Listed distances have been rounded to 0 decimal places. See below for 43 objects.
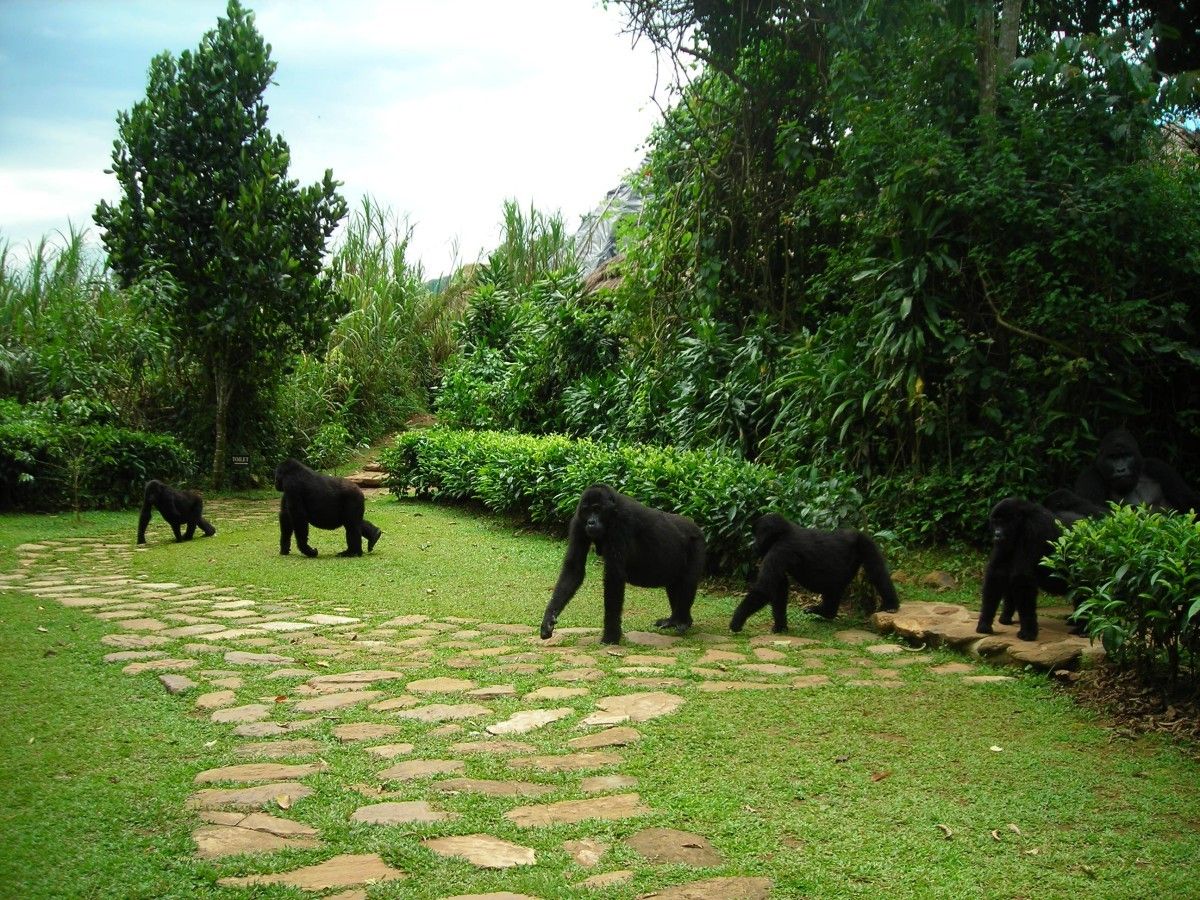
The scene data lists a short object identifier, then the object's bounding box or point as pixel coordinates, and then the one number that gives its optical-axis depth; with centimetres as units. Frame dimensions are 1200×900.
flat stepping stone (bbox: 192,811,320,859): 346
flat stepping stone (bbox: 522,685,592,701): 545
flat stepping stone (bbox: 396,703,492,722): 509
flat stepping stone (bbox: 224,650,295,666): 622
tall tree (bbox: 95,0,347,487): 1562
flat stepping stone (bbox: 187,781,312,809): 389
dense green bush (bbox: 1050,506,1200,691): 486
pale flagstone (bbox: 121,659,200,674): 598
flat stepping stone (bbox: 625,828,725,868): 342
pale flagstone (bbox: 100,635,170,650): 656
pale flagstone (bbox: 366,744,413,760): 452
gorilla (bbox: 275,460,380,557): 1090
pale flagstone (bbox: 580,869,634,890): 322
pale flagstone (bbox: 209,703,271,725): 504
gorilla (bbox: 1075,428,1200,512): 790
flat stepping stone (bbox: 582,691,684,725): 505
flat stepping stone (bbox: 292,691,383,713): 527
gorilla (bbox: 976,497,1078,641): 636
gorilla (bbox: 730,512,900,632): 724
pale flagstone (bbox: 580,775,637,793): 408
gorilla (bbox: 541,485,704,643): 684
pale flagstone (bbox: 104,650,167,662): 621
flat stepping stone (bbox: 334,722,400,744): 479
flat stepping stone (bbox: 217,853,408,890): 321
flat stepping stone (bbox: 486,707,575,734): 489
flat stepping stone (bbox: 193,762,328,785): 418
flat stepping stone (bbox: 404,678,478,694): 560
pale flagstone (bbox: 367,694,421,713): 527
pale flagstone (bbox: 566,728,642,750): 465
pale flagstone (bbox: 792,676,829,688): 577
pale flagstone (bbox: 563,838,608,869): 339
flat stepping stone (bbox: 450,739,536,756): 457
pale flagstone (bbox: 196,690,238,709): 529
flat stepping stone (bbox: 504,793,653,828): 374
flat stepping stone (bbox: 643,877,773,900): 316
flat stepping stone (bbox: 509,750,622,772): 434
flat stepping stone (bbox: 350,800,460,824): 373
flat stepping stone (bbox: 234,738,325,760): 454
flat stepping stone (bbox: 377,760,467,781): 424
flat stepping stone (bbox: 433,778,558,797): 404
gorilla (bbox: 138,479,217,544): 1183
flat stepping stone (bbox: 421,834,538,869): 338
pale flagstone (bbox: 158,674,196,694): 557
